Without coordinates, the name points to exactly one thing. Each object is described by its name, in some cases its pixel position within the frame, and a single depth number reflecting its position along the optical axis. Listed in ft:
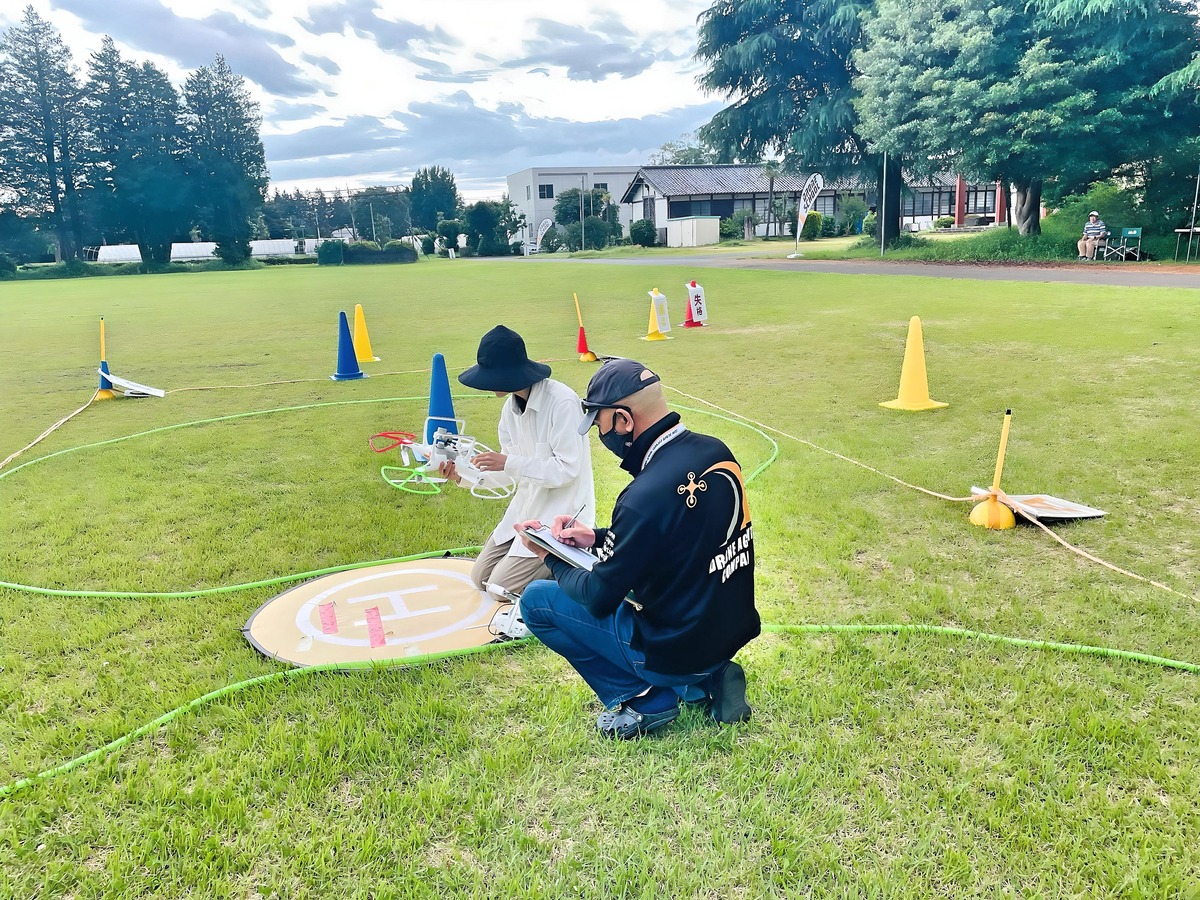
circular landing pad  13.20
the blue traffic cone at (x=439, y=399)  21.81
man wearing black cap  8.99
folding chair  80.59
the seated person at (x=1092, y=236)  80.07
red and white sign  50.03
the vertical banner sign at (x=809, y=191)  106.42
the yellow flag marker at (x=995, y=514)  17.33
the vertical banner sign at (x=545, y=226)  229.25
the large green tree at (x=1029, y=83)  75.25
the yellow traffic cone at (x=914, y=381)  27.66
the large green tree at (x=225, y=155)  203.18
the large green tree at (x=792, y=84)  104.99
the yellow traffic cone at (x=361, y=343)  41.27
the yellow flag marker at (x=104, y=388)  33.81
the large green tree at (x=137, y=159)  190.49
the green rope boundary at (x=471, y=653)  10.48
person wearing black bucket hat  12.89
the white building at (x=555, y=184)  261.03
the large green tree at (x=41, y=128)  181.78
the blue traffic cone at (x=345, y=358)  36.73
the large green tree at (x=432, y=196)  291.38
